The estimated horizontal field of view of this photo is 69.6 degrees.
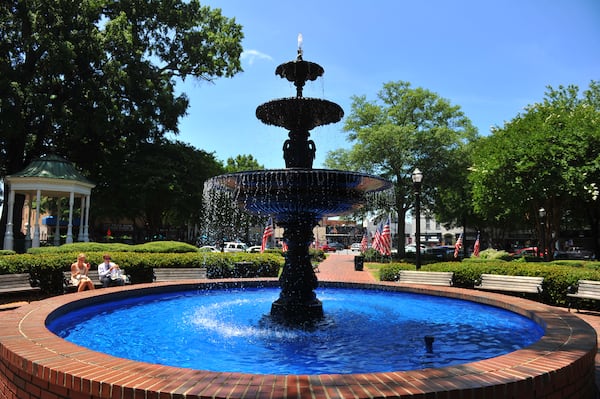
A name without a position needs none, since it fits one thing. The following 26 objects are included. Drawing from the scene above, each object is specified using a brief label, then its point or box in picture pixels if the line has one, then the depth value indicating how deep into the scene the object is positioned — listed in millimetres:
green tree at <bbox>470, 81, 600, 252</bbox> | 22750
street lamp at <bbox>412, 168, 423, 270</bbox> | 15608
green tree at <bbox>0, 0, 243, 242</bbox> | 27922
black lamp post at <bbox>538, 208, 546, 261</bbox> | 27981
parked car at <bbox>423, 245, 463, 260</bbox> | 35862
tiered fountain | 7375
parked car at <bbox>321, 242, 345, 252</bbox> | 61603
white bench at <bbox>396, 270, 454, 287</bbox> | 13077
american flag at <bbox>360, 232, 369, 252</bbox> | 33000
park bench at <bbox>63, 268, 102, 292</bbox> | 11711
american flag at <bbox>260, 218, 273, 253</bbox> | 23172
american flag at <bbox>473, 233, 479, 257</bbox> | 29600
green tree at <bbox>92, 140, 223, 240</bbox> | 31141
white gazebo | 25938
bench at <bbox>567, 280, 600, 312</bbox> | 9906
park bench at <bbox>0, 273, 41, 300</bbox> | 10461
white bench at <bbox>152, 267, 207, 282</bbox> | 13125
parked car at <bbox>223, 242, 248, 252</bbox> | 44656
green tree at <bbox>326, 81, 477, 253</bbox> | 34625
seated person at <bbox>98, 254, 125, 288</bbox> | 11773
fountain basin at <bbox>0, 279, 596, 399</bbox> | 3215
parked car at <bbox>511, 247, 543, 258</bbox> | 49000
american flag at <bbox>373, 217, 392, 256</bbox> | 22797
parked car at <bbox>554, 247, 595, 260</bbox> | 40200
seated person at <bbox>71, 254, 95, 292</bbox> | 10535
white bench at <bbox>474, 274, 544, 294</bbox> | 11430
